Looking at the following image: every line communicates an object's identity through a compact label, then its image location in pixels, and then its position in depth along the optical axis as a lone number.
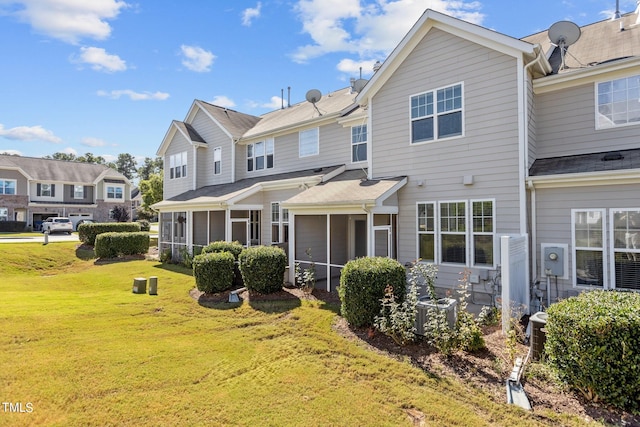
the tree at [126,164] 102.75
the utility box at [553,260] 8.18
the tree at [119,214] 42.53
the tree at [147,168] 95.95
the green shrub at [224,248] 12.56
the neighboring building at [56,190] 38.78
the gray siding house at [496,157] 8.12
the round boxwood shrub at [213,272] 10.91
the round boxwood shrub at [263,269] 10.51
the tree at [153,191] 37.03
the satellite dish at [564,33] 9.70
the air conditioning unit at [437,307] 6.61
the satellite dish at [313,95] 17.46
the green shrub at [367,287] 7.36
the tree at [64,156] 92.00
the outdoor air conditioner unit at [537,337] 5.80
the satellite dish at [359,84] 16.39
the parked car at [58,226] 33.02
